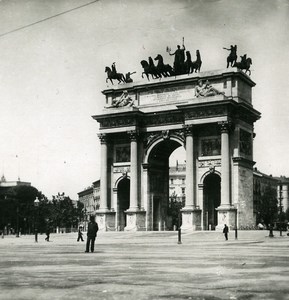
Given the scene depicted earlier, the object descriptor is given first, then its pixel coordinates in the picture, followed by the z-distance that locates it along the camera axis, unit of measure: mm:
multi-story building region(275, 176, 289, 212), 146662
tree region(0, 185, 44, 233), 100000
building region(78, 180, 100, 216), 128975
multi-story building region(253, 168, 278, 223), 98975
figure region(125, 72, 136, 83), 57156
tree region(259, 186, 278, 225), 90888
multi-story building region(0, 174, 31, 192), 146275
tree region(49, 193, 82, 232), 92938
